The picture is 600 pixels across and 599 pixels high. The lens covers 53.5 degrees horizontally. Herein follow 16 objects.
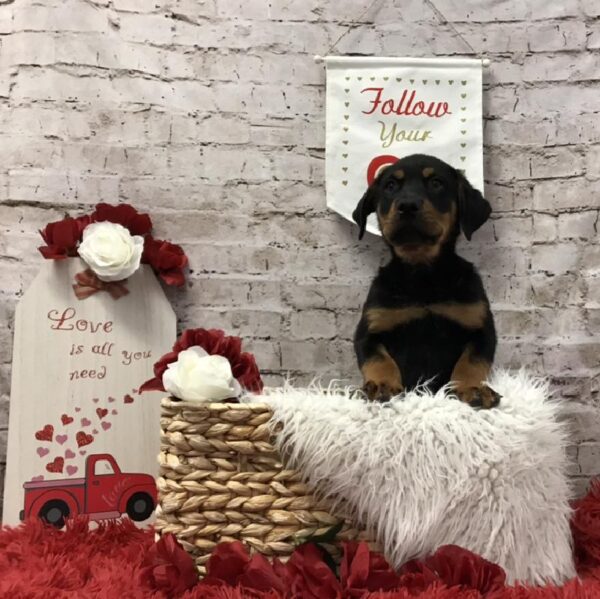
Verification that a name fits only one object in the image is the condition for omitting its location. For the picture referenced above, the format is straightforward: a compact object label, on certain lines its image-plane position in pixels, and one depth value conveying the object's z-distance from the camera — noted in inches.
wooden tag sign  55.9
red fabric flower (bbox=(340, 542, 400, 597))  36.3
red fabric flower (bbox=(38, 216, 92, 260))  59.0
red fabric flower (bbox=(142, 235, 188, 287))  60.7
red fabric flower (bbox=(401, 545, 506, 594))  36.2
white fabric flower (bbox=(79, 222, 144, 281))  56.9
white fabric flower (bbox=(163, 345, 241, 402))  41.0
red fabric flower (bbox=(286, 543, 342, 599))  35.4
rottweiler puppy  48.8
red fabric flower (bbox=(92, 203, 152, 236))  60.1
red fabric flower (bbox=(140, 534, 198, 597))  37.5
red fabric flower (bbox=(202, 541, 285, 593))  36.5
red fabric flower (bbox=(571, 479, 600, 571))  47.9
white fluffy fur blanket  39.3
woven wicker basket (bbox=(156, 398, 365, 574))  40.3
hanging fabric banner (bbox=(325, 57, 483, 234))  61.8
